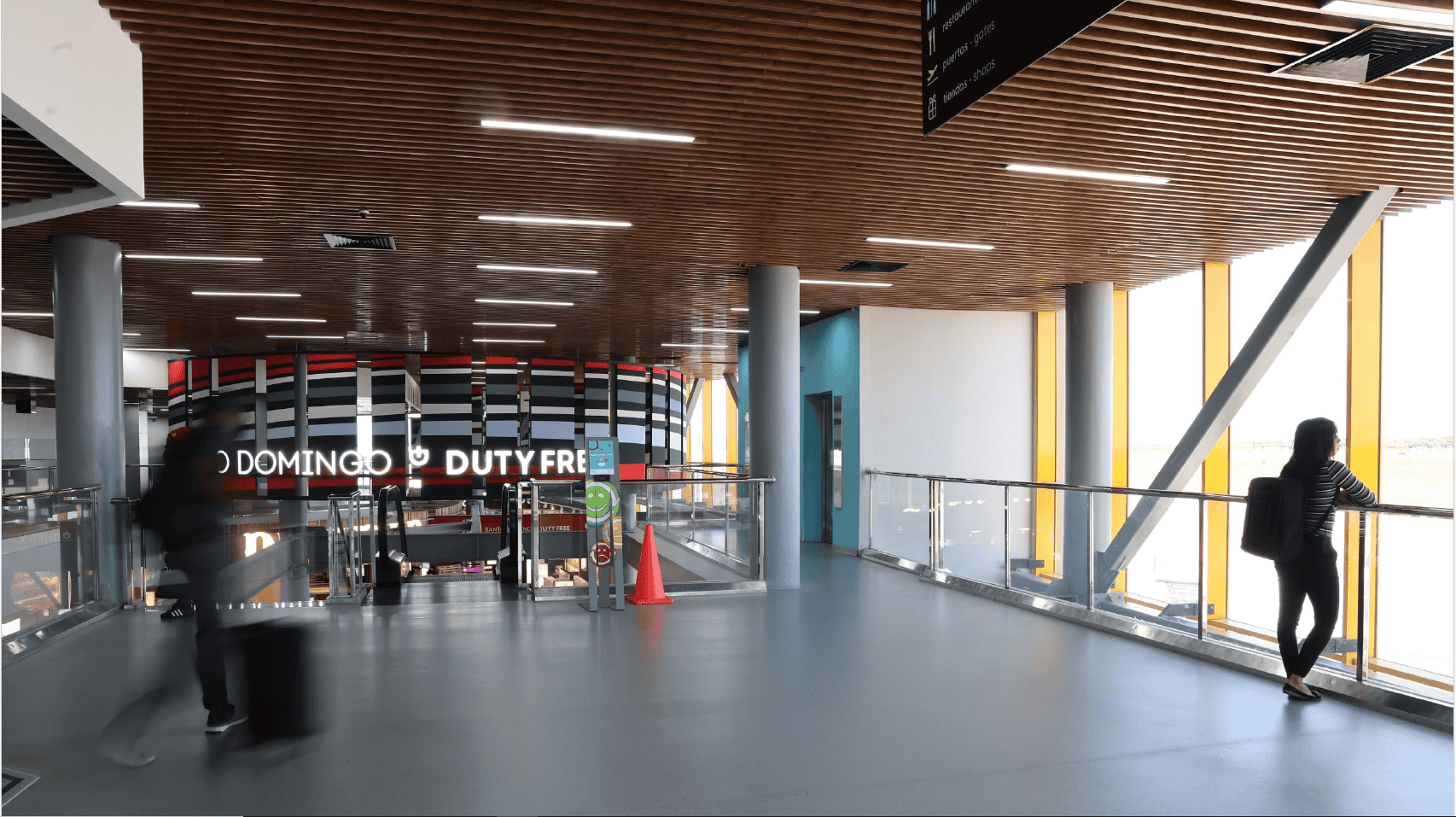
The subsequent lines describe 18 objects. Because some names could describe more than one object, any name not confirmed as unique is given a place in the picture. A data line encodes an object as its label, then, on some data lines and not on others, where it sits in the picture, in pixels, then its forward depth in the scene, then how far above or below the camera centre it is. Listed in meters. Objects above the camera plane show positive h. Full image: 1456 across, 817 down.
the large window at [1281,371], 9.38 +0.10
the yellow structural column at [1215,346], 10.71 +0.44
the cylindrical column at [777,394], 9.66 -0.08
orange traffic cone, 8.16 -1.72
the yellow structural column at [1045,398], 13.23 -0.20
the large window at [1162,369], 11.56 +0.18
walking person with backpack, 4.08 -0.60
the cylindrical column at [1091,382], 11.30 +0.01
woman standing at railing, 4.79 -0.72
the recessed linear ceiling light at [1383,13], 3.96 +1.61
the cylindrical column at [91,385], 7.71 +0.07
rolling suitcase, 4.32 -1.40
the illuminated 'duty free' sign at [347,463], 18.62 -1.47
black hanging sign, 2.77 +1.14
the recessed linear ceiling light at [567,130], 5.31 +1.53
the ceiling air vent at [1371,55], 4.29 +1.58
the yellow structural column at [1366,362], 8.93 +0.19
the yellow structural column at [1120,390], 12.82 -0.10
